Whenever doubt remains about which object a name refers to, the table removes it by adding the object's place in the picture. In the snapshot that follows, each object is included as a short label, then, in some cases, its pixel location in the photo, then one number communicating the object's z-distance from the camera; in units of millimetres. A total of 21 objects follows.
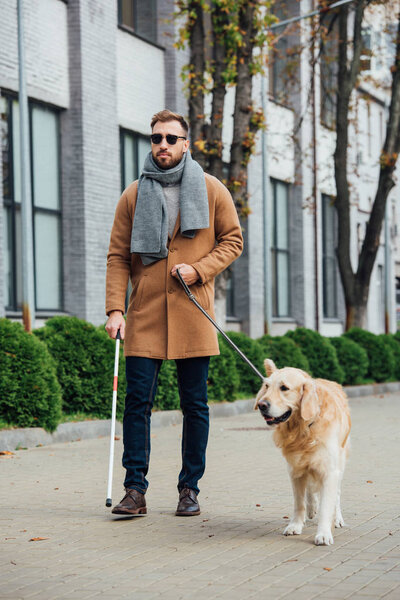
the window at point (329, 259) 32156
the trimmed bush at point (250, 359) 18156
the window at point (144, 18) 21609
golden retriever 6250
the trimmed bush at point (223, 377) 16703
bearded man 7098
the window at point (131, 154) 20609
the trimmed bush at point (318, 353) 20906
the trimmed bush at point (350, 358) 22266
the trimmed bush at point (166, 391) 15222
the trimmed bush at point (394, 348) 24281
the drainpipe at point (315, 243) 26188
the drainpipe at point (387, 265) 31172
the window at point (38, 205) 17078
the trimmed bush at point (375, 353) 23641
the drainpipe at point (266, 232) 21625
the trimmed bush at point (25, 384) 12000
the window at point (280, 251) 28453
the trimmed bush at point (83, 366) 13680
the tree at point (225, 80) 18156
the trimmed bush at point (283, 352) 19609
